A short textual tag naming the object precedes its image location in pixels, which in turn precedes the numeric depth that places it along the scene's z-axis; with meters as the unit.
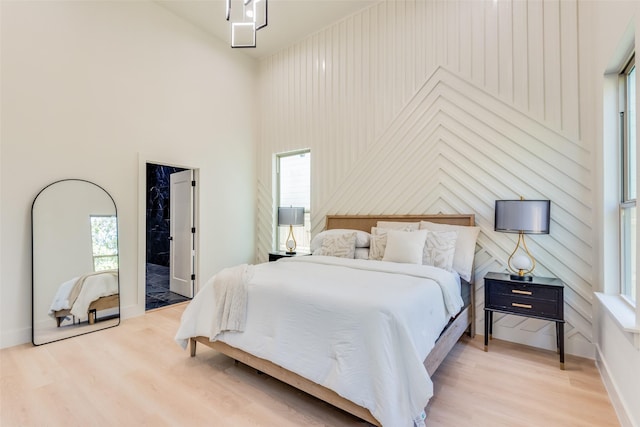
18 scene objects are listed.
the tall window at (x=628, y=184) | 2.14
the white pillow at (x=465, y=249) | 2.91
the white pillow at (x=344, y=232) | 3.50
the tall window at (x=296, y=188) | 4.81
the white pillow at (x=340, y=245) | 3.42
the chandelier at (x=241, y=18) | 3.78
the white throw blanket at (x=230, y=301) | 2.20
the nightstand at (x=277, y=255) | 4.49
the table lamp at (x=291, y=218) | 4.54
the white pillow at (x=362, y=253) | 3.41
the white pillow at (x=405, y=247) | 2.89
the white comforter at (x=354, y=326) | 1.56
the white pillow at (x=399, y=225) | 3.37
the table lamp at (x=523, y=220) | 2.59
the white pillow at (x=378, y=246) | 3.24
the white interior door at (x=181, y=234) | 4.53
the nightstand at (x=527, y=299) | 2.44
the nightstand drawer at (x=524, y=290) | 2.46
